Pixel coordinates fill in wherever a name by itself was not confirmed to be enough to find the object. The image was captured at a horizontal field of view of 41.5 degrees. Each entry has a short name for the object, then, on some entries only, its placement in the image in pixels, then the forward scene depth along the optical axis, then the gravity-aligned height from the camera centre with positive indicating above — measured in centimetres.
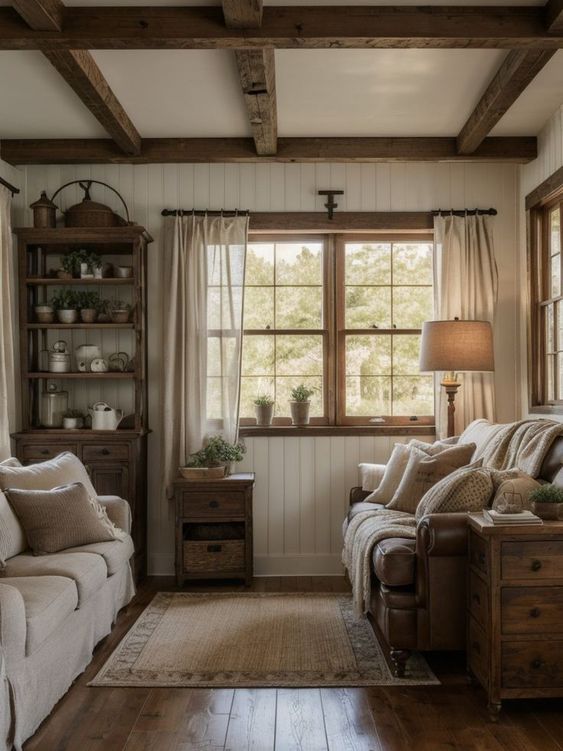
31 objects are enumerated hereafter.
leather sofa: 333 -96
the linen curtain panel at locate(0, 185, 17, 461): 473 +31
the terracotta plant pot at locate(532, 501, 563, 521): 308 -56
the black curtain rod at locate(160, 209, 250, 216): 526 +118
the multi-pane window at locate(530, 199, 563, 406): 477 +45
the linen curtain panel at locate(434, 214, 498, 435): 520 +63
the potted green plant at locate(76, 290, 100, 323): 507 +52
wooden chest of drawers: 295 -94
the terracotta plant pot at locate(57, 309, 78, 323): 506 +44
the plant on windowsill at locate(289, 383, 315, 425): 526 -20
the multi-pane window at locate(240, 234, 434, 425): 543 +43
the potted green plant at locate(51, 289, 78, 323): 507 +51
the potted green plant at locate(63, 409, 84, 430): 508 -27
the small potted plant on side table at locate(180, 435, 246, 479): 489 -54
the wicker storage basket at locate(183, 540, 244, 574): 484 -116
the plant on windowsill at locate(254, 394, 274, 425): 528 -23
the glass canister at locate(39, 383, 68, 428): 514 -19
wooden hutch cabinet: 491 +10
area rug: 335 -135
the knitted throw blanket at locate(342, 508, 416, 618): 370 -84
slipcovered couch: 263 -99
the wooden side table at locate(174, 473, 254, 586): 484 -93
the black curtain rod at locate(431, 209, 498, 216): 525 +116
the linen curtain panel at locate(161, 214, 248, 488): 516 +34
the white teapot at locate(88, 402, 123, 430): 503 -26
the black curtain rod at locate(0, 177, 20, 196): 489 +131
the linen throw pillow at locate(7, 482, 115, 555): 367 -69
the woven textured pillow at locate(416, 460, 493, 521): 342 -54
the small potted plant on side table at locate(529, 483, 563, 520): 308 -53
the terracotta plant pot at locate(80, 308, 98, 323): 506 +44
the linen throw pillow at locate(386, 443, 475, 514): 410 -53
